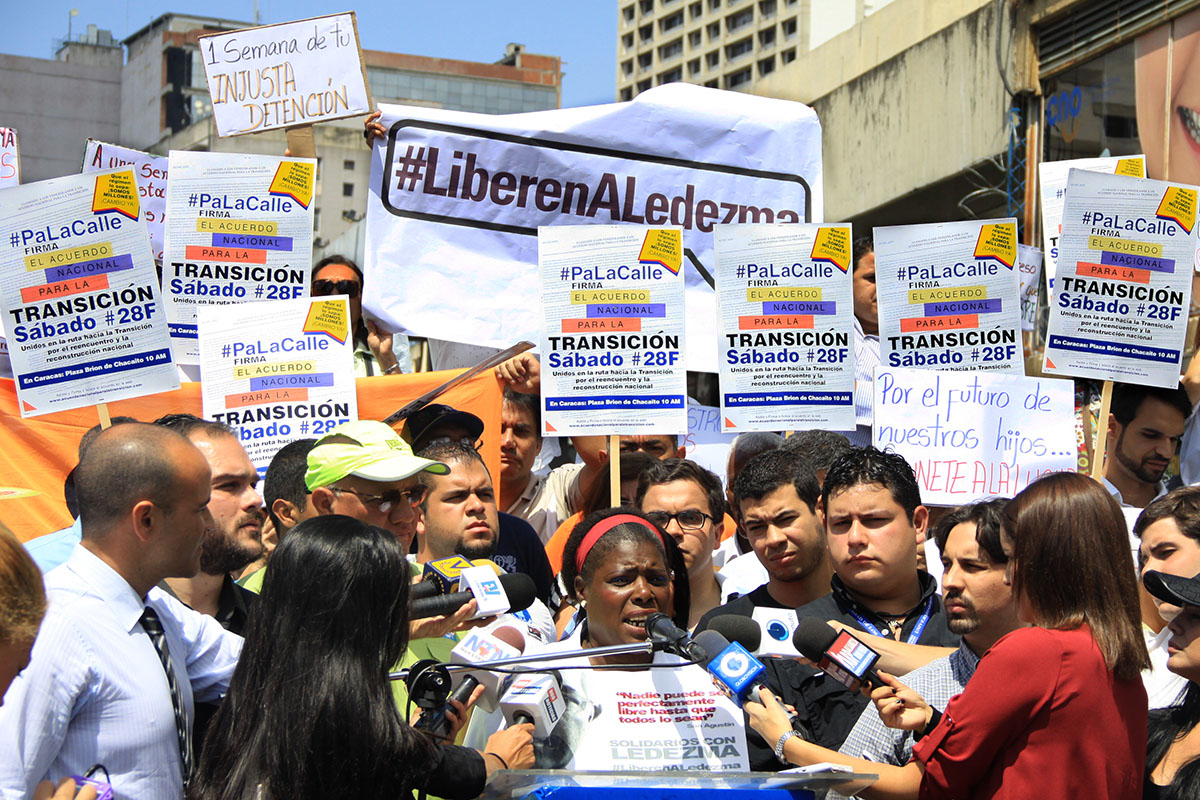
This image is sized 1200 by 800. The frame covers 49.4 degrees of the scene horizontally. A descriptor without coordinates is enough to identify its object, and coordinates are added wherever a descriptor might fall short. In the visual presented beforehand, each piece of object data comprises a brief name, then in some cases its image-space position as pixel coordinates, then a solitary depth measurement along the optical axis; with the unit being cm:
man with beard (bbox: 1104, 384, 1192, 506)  595
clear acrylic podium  281
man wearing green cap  432
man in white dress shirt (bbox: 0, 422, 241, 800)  282
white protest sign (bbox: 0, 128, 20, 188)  704
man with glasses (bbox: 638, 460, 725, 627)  529
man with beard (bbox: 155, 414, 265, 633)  403
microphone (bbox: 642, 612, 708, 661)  301
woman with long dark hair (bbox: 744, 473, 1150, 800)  320
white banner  711
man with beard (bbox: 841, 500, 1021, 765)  393
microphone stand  294
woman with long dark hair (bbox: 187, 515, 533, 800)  281
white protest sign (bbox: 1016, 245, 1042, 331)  821
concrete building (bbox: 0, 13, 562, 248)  5753
